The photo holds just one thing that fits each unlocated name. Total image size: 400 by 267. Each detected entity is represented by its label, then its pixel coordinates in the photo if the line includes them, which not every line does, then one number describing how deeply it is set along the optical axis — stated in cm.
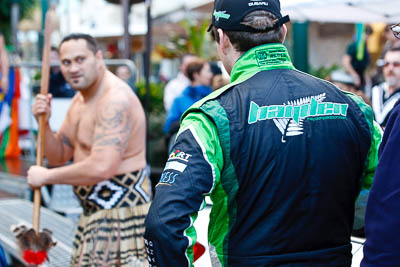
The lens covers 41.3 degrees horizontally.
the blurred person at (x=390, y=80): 471
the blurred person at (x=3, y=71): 770
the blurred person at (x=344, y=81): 604
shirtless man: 342
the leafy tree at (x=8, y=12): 2345
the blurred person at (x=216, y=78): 627
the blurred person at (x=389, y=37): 713
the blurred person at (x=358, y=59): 868
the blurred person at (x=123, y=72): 735
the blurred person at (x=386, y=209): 154
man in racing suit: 174
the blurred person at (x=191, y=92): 654
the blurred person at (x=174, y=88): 783
